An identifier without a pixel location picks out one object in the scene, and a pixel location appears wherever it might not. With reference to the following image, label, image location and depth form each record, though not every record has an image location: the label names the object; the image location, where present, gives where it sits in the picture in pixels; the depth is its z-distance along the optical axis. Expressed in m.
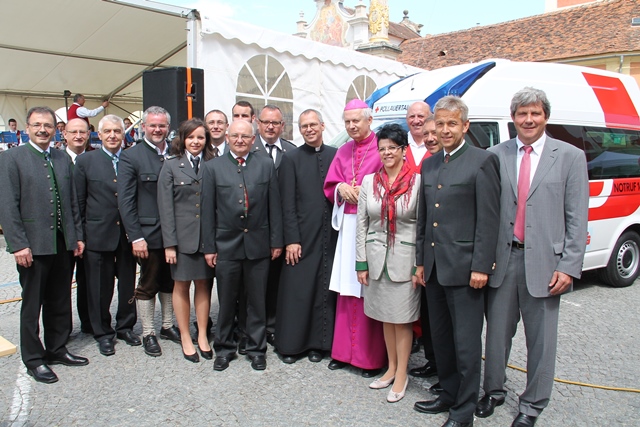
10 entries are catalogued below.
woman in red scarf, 3.56
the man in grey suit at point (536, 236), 3.14
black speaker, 6.94
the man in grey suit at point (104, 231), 4.47
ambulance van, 5.62
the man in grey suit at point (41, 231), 3.88
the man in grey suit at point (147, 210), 4.36
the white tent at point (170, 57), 9.08
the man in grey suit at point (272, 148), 4.75
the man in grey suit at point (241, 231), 4.16
